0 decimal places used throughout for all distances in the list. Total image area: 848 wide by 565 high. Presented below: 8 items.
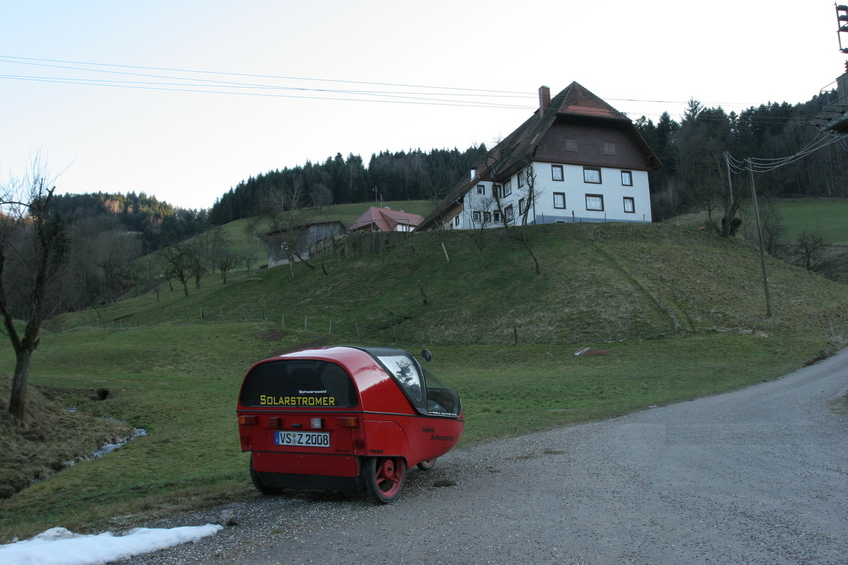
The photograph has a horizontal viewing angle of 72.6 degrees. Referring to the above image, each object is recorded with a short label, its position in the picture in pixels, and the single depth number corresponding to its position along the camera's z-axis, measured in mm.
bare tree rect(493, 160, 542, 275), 51531
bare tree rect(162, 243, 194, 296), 75738
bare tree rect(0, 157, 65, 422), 15406
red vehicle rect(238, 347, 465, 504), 7051
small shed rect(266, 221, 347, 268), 87188
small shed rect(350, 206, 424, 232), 90481
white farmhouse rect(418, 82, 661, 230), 59062
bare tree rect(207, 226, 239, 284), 82312
